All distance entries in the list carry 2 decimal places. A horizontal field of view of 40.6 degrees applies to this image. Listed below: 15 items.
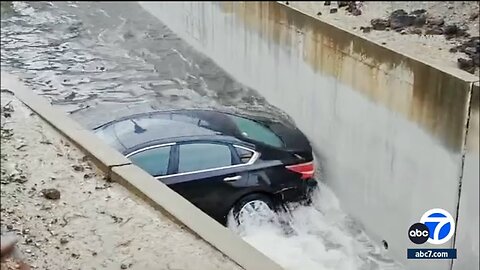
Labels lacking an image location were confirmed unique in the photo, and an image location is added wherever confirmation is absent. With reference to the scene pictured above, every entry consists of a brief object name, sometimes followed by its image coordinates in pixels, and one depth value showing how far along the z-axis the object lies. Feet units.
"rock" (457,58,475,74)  28.12
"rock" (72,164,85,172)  21.16
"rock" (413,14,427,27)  36.68
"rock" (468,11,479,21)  36.32
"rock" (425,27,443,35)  34.78
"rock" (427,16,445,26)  36.45
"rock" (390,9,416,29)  36.52
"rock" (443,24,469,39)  34.01
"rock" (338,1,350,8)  42.13
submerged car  24.27
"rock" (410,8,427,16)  39.29
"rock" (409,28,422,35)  34.92
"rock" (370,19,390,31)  36.17
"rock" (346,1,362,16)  40.01
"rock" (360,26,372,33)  35.58
